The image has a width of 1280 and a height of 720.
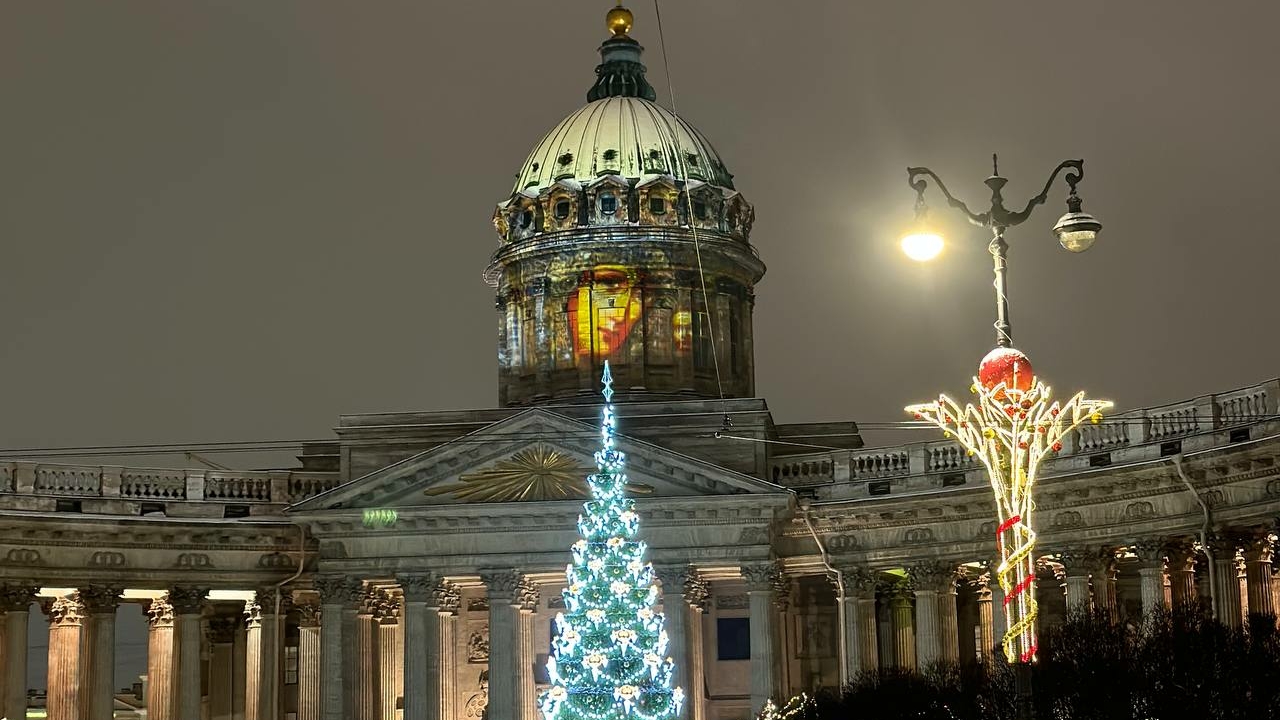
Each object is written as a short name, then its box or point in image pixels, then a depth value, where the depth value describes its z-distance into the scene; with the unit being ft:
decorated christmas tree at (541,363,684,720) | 161.99
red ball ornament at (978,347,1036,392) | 101.24
